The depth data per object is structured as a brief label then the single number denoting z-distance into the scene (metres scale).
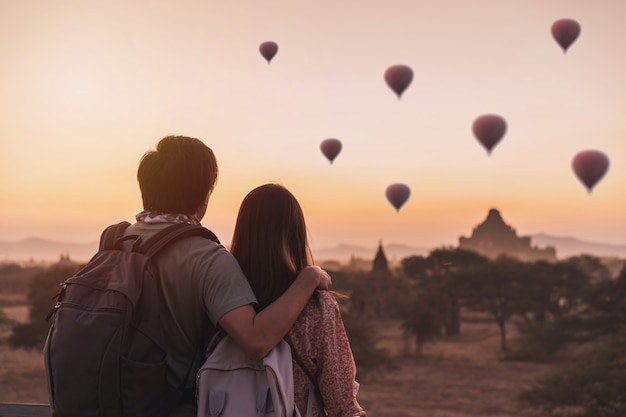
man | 1.93
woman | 2.06
